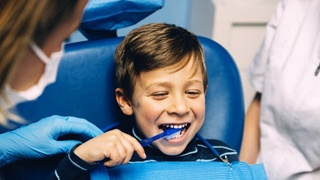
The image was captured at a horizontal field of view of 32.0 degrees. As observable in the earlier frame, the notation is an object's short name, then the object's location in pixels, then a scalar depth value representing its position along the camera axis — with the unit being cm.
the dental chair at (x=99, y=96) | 120
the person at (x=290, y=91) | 135
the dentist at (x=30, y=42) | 65
